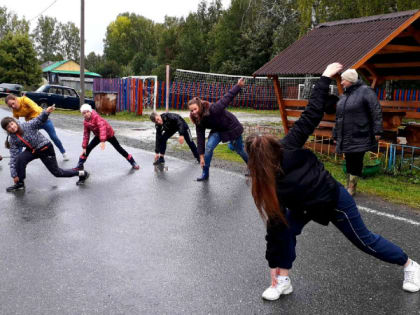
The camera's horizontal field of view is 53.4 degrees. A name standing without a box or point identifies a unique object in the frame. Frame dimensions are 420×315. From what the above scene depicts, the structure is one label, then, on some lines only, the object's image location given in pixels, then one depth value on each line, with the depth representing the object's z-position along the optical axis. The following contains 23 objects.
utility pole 20.86
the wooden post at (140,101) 21.14
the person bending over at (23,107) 8.62
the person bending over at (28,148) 6.73
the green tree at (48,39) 109.81
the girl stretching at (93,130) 7.78
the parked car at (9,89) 33.49
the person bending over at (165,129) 8.70
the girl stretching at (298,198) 2.86
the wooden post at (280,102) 10.32
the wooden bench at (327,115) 9.66
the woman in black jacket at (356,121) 6.04
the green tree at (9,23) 80.44
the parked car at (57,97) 22.78
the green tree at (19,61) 45.50
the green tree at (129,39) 87.56
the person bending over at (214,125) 6.96
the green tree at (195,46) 52.88
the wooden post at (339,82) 8.51
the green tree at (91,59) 103.43
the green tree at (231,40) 40.28
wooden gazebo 8.62
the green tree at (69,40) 112.12
